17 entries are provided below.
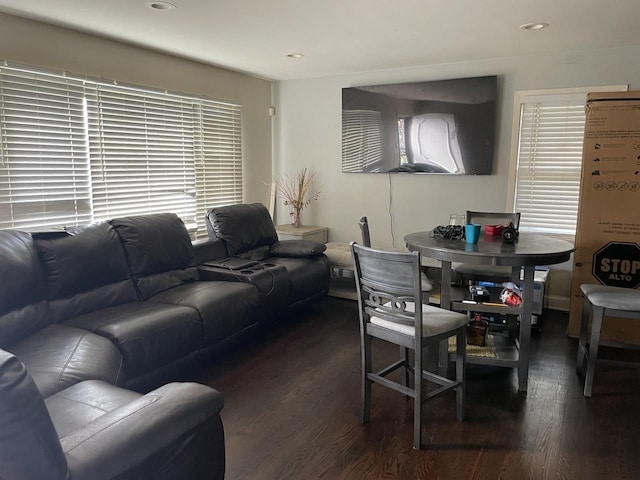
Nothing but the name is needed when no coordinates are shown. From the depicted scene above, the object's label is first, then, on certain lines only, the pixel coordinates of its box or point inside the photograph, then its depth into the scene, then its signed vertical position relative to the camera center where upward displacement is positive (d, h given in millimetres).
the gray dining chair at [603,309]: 2732 -747
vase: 5480 -520
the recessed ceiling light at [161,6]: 2882 +1009
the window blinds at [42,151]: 3221 +118
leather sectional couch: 1286 -801
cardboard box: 3461 -165
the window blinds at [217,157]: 4836 +154
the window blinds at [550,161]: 4219 +150
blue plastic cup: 2889 -344
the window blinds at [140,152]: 3842 +152
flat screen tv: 4465 +481
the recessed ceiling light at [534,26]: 3293 +1059
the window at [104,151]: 3285 +150
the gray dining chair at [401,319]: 2221 -739
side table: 5168 -660
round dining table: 2590 -451
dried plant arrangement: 5492 -215
